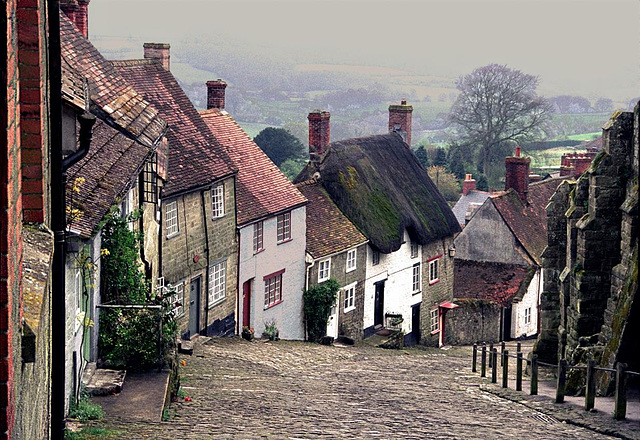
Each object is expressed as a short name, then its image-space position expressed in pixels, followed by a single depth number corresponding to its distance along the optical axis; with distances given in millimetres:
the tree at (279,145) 66550
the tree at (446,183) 69312
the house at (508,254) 42000
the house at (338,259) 34219
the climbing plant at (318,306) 33344
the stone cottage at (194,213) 26031
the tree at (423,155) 75250
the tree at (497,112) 74625
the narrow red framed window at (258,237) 31188
